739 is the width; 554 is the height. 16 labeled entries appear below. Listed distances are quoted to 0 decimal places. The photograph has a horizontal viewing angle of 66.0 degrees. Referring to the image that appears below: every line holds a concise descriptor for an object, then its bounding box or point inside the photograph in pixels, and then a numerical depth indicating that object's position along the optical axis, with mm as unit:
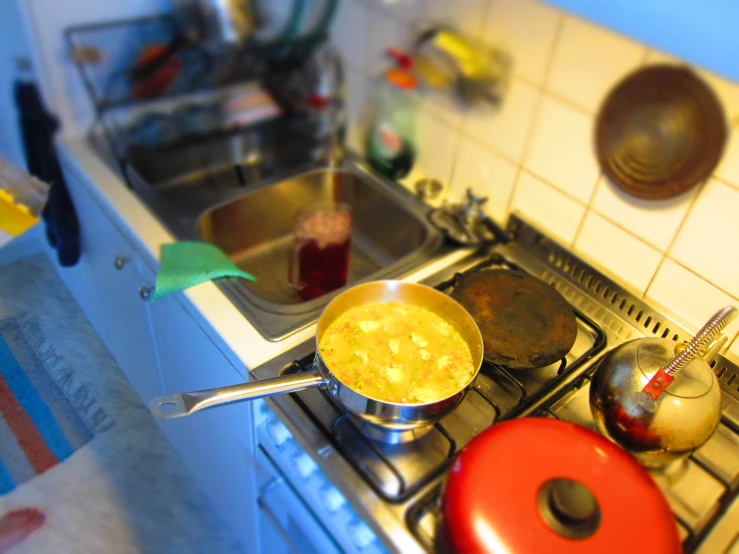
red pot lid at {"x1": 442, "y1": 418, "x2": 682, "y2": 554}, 605
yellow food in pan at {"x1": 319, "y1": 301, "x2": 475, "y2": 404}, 797
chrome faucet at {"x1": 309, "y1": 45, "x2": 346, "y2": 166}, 1428
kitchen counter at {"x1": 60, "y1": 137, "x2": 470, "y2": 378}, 907
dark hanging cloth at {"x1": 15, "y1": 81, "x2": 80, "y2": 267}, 1226
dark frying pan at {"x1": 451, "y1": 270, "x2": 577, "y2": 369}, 878
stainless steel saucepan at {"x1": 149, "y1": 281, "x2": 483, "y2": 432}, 700
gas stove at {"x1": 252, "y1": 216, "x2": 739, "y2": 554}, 716
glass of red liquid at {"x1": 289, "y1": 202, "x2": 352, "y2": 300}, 1191
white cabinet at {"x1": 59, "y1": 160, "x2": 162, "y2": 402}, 1166
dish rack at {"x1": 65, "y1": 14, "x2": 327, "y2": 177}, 1267
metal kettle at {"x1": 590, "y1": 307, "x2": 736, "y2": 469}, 718
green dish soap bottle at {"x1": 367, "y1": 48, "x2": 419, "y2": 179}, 1271
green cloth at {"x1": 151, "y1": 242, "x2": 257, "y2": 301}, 974
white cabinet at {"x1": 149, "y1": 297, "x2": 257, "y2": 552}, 1014
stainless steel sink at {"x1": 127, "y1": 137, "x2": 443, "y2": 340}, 1172
